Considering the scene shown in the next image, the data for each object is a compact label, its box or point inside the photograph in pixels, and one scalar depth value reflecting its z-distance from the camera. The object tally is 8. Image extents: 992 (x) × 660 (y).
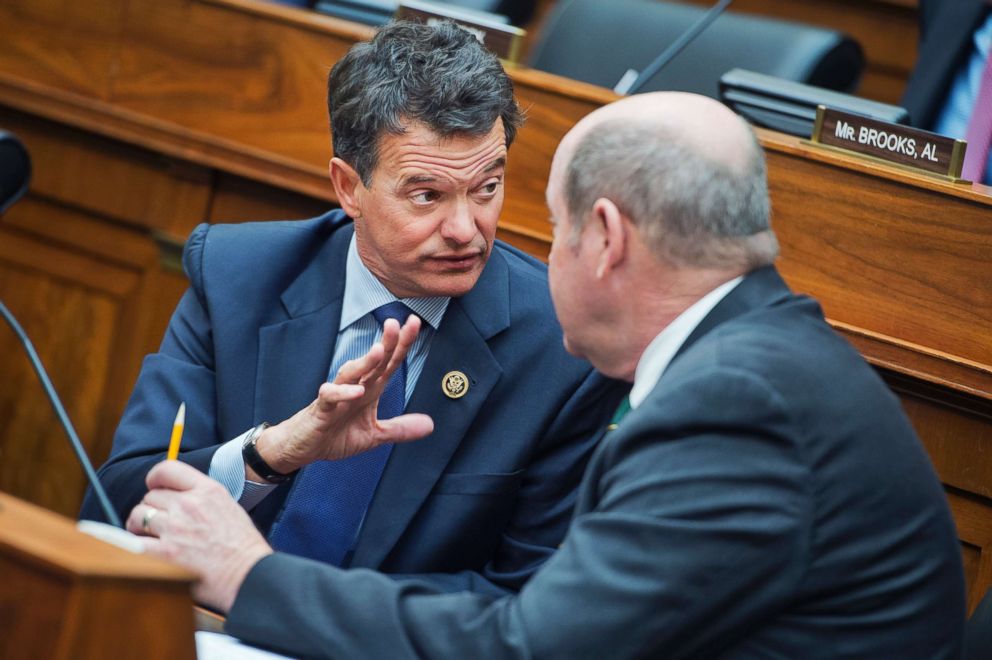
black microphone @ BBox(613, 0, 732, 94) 5.68
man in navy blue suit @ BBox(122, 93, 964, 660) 4.52
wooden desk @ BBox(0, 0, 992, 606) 5.72
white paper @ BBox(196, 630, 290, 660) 4.58
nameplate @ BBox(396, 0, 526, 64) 5.66
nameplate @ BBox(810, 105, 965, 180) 5.29
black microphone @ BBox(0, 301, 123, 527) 4.67
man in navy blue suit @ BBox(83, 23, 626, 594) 5.07
